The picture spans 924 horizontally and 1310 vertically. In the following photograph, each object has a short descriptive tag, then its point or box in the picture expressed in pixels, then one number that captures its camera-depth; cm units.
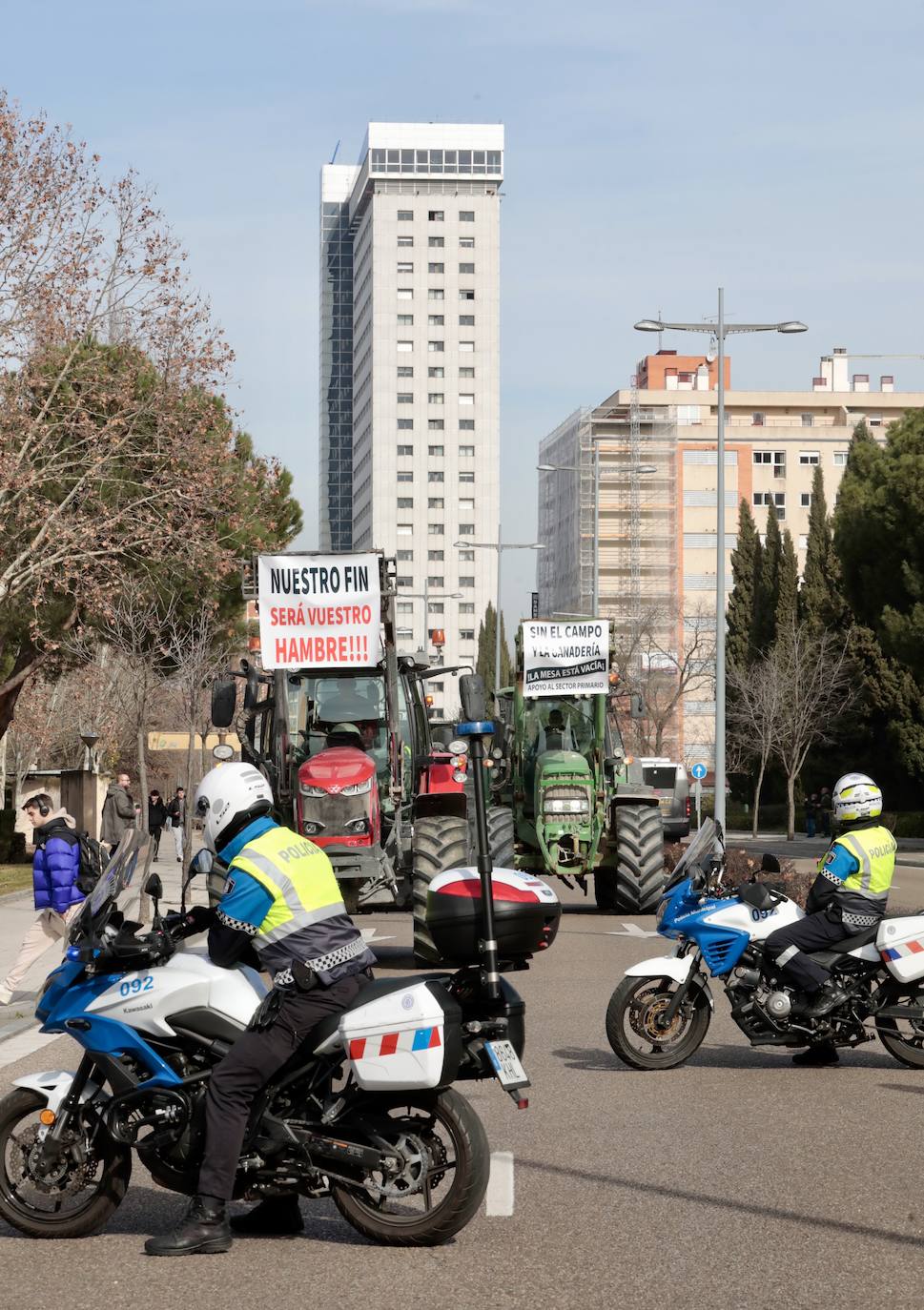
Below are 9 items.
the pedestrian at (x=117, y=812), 2528
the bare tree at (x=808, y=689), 5947
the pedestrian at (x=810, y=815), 5703
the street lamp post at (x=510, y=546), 5751
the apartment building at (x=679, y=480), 10350
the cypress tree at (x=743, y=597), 6825
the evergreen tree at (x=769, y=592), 6519
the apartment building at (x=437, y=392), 13562
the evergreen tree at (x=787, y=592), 6419
